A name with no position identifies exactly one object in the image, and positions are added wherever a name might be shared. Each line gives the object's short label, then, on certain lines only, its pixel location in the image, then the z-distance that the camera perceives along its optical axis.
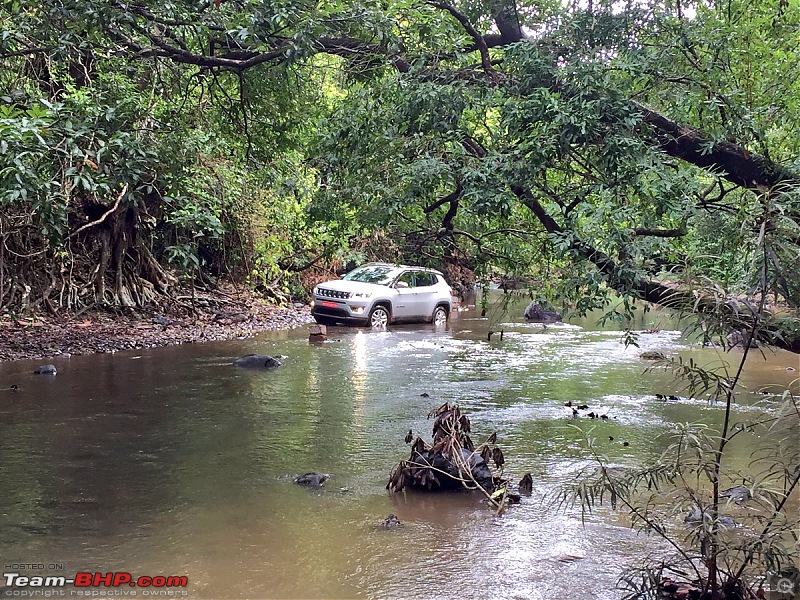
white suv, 18.52
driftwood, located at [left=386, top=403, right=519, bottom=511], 6.73
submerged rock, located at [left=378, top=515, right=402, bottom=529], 5.94
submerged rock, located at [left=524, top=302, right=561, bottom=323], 22.81
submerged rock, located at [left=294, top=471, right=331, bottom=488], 6.83
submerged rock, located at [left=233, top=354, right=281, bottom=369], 13.14
